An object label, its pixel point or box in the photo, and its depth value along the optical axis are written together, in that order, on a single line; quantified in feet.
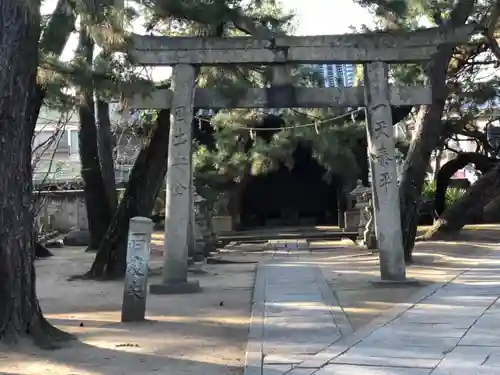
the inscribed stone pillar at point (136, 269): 24.77
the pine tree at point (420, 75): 37.52
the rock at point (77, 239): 74.74
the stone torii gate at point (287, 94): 34.47
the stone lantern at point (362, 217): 60.60
